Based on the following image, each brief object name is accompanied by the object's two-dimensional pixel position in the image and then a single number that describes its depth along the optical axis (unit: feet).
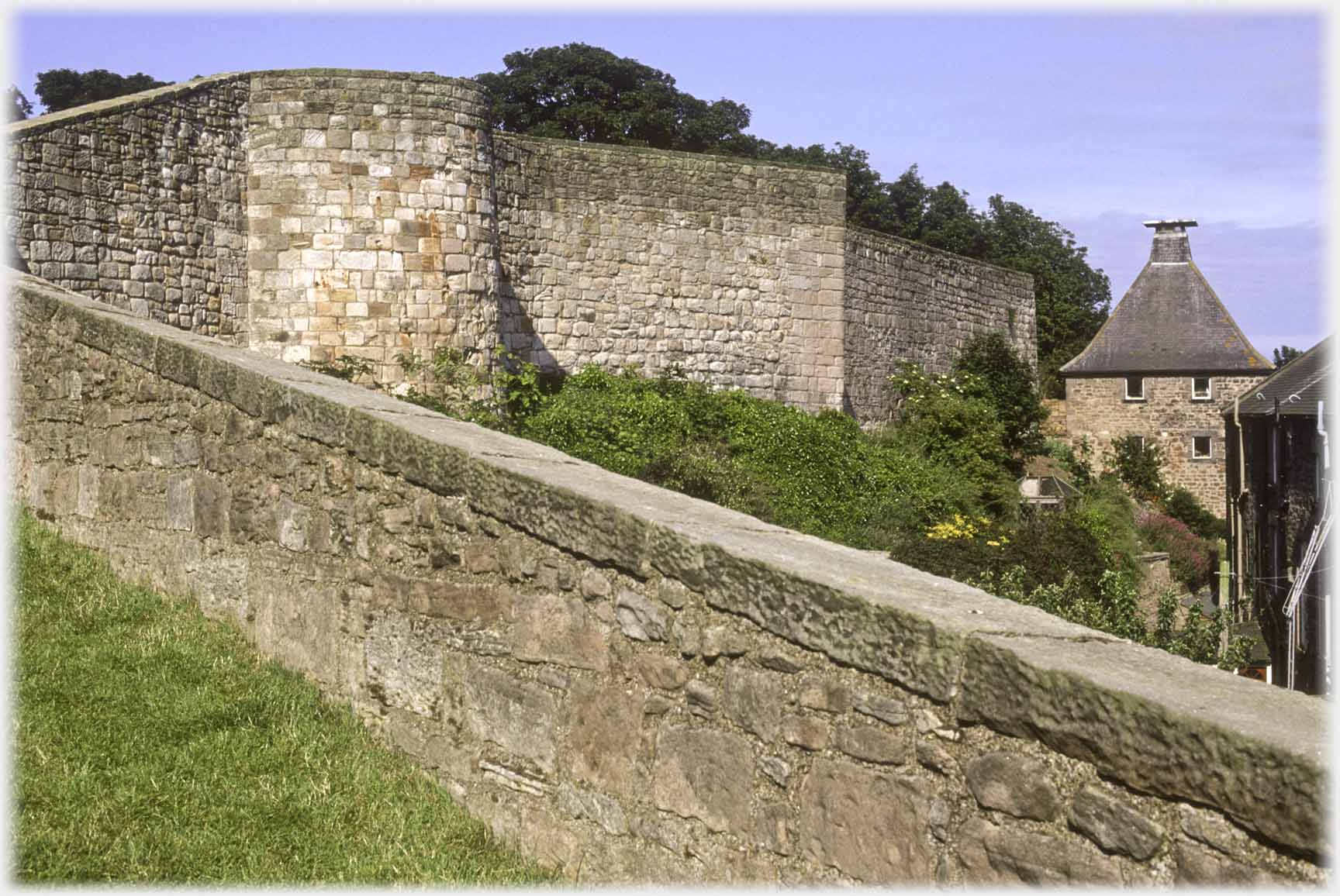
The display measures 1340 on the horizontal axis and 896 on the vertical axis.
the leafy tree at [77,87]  122.62
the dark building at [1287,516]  62.54
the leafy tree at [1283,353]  231.71
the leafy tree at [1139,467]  120.57
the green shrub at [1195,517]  116.37
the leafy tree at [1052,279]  162.40
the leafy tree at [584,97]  120.37
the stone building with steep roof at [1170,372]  124.77
